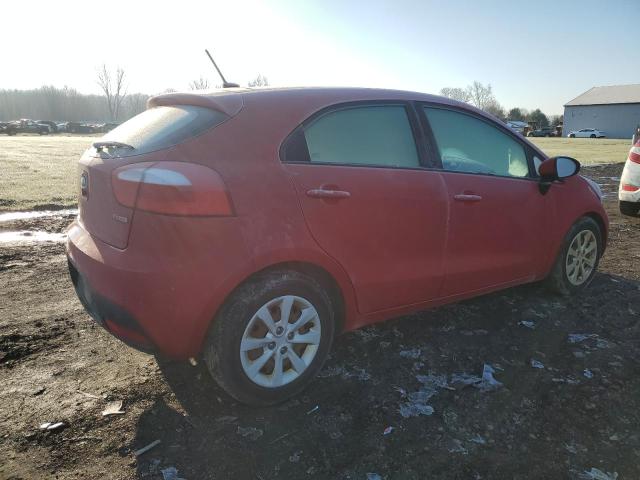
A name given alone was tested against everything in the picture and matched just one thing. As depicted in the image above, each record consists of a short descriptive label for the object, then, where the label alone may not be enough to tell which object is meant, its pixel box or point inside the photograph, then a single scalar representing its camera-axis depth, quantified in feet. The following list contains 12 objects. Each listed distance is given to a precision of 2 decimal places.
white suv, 24.66
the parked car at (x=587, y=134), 245.65
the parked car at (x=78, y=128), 218.18
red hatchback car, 7.73
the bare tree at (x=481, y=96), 374.43
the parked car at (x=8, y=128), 178.95
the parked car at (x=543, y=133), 236.96
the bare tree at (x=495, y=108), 319.43
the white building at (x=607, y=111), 268.62
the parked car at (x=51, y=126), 206.28
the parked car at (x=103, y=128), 220.14
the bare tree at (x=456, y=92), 330.54
